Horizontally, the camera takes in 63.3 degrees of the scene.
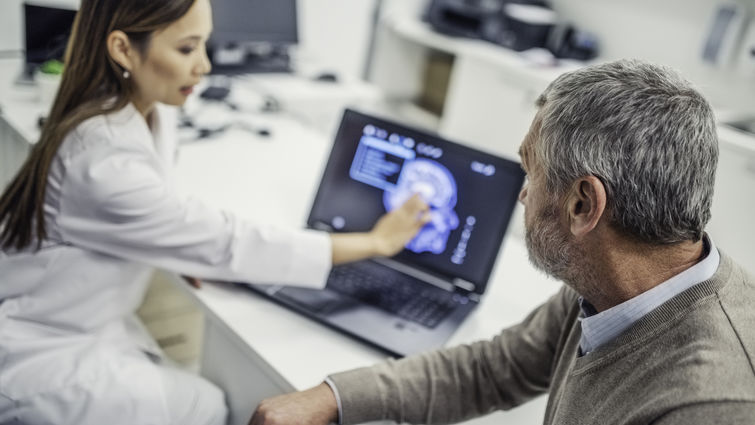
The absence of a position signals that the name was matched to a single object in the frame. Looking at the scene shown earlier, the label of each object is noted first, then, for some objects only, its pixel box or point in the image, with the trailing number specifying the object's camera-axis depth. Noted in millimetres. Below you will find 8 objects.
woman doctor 1042
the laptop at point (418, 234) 1149
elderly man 672
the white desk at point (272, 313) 1035
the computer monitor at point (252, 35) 2492
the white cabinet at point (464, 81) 3248
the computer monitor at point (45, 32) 1853
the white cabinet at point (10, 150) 1624
